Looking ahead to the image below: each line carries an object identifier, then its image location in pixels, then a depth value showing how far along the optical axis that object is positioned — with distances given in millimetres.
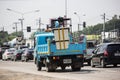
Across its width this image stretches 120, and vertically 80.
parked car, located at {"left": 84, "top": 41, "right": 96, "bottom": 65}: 35447
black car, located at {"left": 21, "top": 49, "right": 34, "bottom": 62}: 55400
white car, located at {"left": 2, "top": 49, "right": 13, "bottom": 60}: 63688
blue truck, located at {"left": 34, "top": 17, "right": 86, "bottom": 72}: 27016
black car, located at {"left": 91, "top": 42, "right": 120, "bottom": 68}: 30312
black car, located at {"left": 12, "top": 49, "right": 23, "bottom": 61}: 61262
